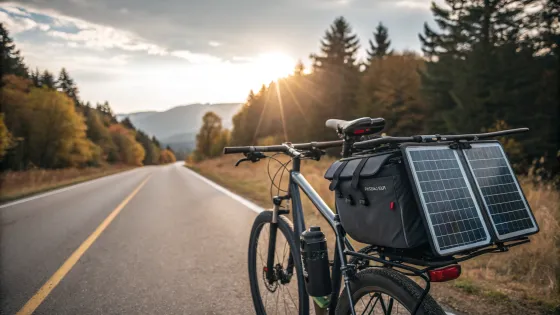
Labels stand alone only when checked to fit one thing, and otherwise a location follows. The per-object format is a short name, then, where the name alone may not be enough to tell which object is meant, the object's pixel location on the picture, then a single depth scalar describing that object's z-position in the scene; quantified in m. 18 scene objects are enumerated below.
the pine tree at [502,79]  23.25
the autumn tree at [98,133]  78.19
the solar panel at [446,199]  1.59
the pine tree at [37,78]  67.19
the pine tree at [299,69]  54.88
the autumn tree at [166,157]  171.98
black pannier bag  1.63
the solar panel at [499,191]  1.79
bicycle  1.64
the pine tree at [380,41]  59.53
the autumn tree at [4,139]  31.19
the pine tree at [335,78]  41.59
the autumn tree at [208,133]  84.94
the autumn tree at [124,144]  95.50
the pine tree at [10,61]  46.43
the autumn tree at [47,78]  72.18
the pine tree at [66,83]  86.25
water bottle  2.19
